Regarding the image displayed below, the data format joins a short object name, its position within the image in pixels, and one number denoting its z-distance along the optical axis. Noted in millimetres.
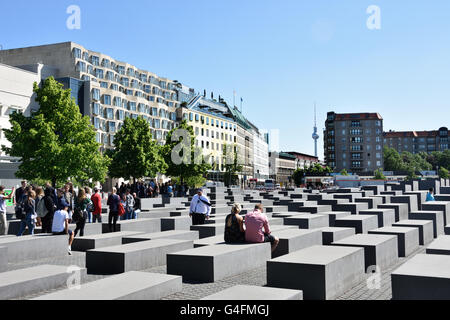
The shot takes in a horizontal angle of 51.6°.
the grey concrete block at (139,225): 16344
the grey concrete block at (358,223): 14937
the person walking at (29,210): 14922
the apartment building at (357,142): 145375
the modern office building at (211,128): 99106
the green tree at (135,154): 47094
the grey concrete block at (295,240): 11547
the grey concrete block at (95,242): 12898
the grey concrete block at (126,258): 10164
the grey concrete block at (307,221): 16016
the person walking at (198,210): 16017
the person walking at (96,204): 16734
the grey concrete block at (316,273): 7824
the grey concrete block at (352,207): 21419
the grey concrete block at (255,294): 6180
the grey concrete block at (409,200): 22781
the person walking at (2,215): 14477
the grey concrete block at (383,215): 17266
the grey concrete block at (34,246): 11859
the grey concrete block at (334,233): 13023
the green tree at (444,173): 145375
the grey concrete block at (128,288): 6405
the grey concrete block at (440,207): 18203
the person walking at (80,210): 14047
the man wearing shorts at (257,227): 10727
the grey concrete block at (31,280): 7570
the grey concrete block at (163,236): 12789
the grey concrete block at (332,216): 17994
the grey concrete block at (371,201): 23469
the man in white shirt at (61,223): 12539
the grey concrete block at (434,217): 15969
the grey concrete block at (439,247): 8584
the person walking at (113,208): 16047
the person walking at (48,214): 14734
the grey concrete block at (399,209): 20031
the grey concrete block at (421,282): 6355
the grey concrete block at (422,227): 13688
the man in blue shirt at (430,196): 21092
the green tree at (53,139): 33375
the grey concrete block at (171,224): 17484
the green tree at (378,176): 109362
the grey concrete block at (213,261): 9320
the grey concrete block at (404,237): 11961
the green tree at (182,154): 53562
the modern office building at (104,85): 74438
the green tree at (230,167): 94062
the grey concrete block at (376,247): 10102
